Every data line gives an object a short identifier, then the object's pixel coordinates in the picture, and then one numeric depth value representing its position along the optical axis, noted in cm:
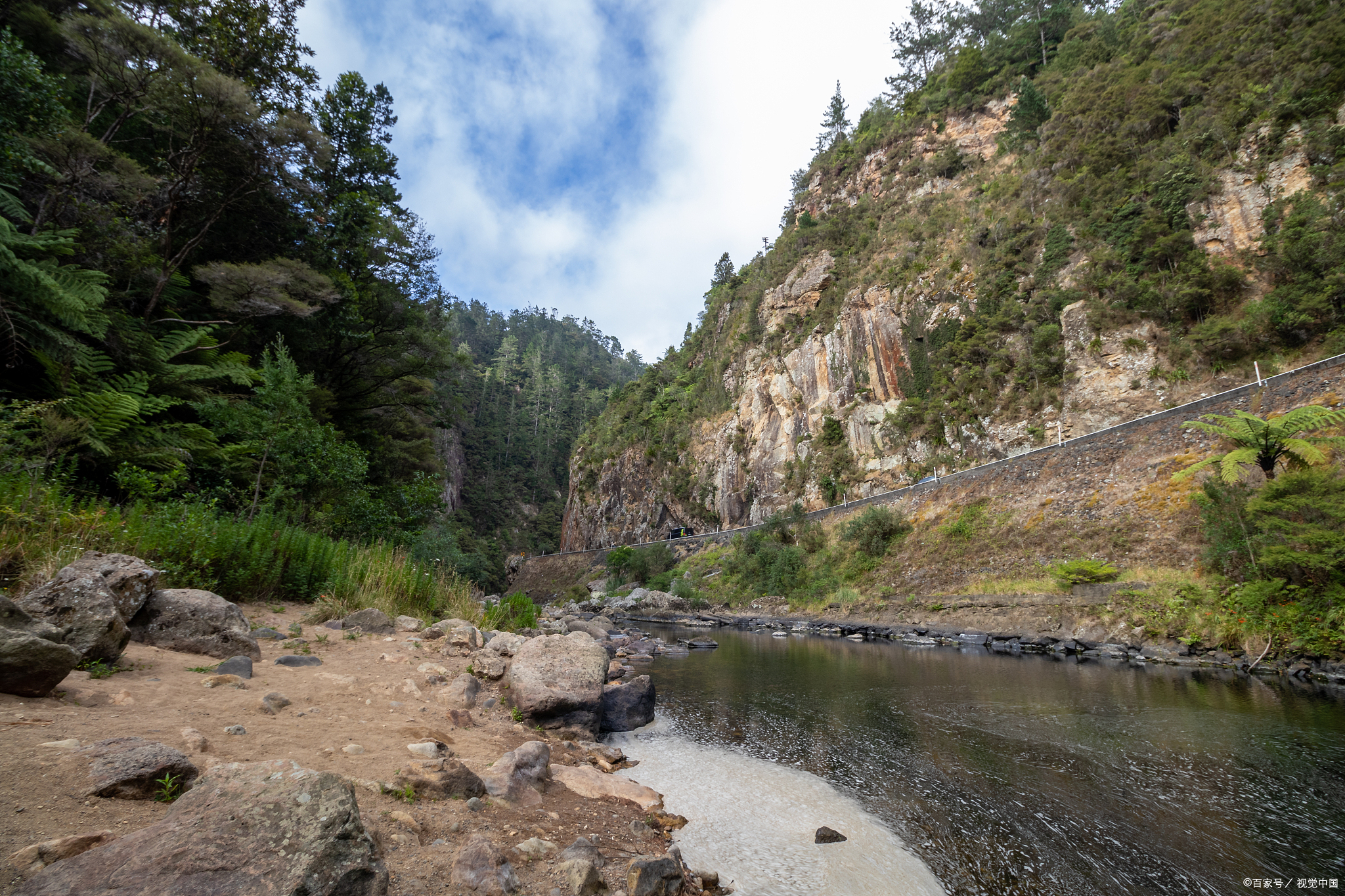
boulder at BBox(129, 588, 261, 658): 398
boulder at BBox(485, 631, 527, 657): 642
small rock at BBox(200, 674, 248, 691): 349
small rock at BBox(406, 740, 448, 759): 338
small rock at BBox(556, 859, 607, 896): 245
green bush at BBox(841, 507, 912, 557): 2125
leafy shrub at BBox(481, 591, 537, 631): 932
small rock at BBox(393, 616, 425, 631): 687
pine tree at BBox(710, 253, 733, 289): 5916
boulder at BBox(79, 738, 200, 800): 199
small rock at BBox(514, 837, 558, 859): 268
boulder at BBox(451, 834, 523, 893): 220
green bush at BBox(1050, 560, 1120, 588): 1292
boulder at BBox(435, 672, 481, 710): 485
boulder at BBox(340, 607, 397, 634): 632
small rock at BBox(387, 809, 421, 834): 253
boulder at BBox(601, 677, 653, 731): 646
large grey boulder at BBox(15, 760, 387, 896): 152
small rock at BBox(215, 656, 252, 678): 374
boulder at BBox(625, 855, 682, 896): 266
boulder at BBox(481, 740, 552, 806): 339
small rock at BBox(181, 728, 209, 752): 253
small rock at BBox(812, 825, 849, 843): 379
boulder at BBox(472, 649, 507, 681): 587
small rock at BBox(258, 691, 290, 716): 336
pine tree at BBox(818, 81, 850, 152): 5391
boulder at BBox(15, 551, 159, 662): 313
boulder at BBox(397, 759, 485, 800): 292
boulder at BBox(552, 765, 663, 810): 397
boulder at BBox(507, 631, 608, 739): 541
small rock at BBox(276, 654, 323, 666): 445
